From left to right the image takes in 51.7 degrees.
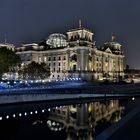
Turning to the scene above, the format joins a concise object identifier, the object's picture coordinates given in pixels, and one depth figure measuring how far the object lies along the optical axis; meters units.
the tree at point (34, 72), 56.07
